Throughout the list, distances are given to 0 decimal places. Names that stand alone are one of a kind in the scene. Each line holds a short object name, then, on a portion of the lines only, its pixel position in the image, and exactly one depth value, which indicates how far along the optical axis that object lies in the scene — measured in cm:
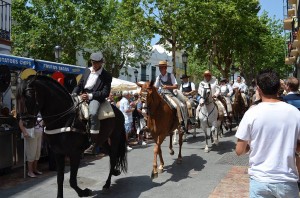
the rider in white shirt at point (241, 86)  1777
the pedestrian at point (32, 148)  852
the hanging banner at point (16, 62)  888
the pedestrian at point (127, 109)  1278
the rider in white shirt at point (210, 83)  1134
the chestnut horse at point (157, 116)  802
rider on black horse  646
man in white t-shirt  315
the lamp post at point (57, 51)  1745
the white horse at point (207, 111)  1127
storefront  841
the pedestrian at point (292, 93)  601
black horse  567
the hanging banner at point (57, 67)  1019
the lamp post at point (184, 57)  2229
